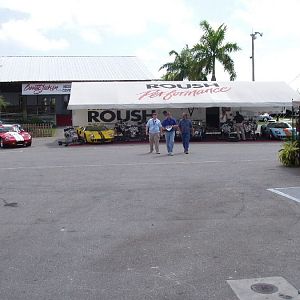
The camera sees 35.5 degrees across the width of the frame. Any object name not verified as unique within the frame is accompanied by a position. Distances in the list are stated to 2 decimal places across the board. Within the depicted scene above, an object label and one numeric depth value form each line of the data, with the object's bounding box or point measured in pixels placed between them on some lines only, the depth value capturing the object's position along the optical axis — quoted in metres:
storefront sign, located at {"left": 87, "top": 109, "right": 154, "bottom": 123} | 29.58
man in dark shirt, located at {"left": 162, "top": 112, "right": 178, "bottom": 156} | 17.06
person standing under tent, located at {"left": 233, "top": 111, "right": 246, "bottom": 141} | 25.95
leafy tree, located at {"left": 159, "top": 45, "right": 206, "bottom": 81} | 50.94
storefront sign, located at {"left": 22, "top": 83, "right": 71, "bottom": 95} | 39.28
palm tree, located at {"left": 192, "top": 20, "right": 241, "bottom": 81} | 40.38
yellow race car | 24.74
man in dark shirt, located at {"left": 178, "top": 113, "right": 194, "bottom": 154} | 17.34
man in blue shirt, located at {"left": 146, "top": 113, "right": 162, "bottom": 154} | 17.71
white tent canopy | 26.31
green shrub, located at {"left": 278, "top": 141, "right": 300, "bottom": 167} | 13.10
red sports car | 23.10
